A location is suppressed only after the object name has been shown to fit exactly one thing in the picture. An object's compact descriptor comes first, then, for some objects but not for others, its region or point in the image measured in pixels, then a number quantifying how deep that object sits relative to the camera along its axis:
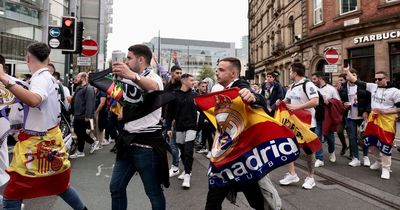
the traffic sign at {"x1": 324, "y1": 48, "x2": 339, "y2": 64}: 13.68
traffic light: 10.27
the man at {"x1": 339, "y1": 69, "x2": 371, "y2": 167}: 6.90
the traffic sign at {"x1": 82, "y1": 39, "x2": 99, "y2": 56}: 13.03
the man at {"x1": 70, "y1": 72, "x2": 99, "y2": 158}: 7.91
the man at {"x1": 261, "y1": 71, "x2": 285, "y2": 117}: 8.65
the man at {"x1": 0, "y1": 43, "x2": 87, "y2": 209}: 2.85
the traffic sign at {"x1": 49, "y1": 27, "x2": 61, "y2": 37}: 10.09
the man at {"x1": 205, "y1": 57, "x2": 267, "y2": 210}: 2.79
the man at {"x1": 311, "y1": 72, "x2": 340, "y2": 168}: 7.34
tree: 92.19
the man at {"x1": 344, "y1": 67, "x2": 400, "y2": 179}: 6.01
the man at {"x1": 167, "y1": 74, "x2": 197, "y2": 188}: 5.61
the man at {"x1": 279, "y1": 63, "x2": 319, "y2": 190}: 5.25
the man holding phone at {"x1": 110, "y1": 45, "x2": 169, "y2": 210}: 3.01
